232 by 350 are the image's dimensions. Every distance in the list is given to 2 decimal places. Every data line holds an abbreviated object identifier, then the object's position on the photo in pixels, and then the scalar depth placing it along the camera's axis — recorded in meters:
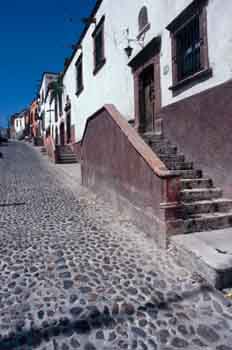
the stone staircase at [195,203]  3.66
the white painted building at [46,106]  26.81
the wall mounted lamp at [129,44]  7.96
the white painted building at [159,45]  4.61
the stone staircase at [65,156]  16.38
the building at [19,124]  56.61
